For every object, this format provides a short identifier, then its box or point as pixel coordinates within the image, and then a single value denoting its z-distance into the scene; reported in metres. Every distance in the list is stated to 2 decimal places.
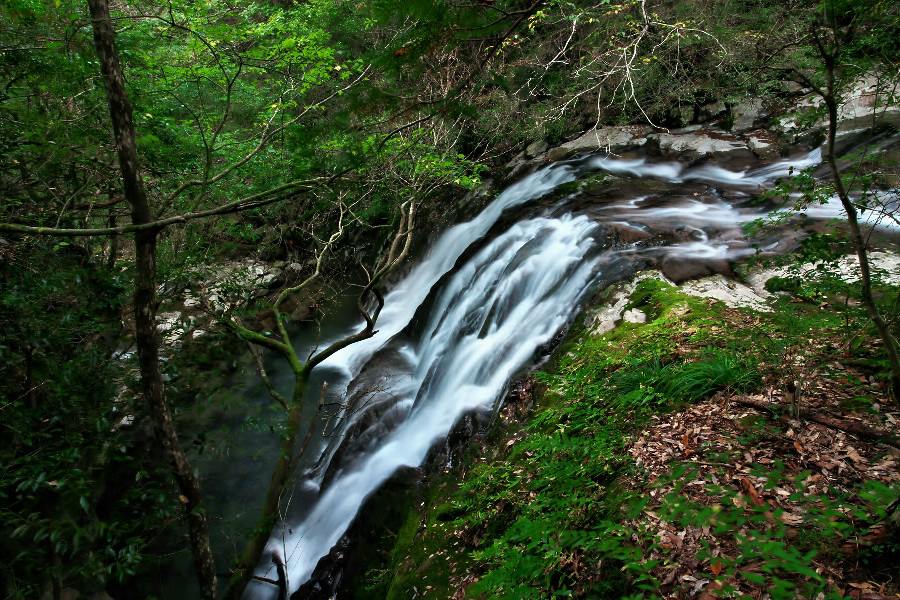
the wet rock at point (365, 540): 5.35
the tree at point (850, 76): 2.70
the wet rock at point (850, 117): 9.41
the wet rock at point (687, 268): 6.29
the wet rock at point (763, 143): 10.39
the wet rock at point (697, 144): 10.82
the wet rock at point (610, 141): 11.93
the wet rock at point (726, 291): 5.46
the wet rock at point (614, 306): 5.77
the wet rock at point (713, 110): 11.88
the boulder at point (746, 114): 11.48
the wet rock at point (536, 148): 13.24
